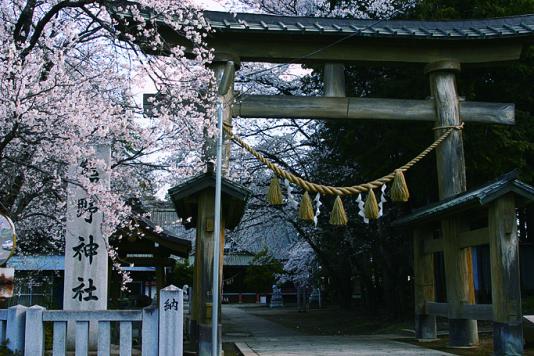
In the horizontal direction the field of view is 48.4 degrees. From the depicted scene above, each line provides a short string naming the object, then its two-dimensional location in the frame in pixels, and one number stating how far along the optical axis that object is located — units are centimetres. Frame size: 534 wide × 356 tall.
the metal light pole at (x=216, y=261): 738
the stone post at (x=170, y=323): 765
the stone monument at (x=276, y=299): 3850
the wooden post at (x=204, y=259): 996
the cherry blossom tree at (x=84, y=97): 732
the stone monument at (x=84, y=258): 1034
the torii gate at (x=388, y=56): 1177
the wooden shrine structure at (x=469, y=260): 991
